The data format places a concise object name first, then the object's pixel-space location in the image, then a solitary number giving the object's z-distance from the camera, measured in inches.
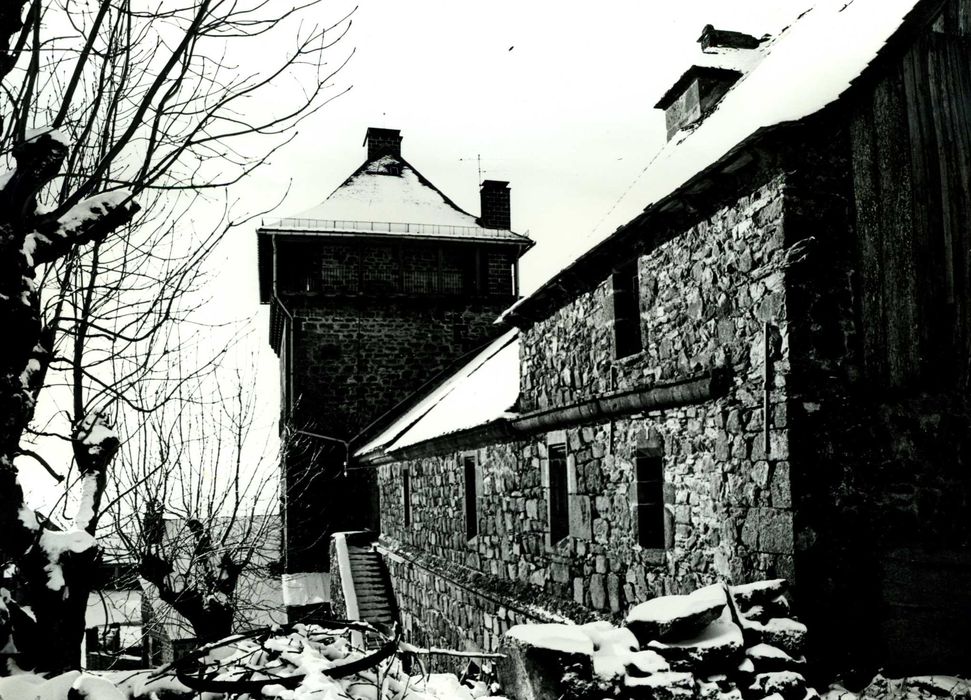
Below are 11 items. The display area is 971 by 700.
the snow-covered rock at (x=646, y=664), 195.5
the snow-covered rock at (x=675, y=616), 208.2
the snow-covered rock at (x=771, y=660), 206.2
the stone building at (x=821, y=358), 226.5
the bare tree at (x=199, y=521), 389.4
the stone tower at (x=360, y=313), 795.4
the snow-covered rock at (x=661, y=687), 192.4
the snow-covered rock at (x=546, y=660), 192.9
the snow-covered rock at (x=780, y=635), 210.2
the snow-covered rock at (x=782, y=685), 201.3
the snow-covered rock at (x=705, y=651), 202.1
